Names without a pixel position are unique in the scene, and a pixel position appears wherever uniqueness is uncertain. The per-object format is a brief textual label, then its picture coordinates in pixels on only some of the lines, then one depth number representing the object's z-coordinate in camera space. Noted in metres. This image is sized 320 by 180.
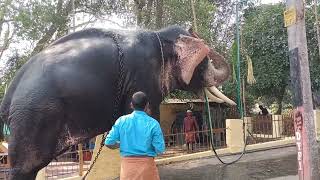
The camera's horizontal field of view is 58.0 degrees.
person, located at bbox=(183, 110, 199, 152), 8.68
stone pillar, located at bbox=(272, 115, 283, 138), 9.21
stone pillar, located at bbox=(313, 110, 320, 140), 8.58
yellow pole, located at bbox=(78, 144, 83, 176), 5.42
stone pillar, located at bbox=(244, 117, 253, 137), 8.76
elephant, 2.80
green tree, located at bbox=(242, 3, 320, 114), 10.00
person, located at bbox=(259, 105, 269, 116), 11.90
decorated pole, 3.07
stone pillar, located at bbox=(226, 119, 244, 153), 7.17
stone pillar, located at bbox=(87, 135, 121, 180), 5.61
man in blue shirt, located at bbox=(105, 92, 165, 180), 2.60
